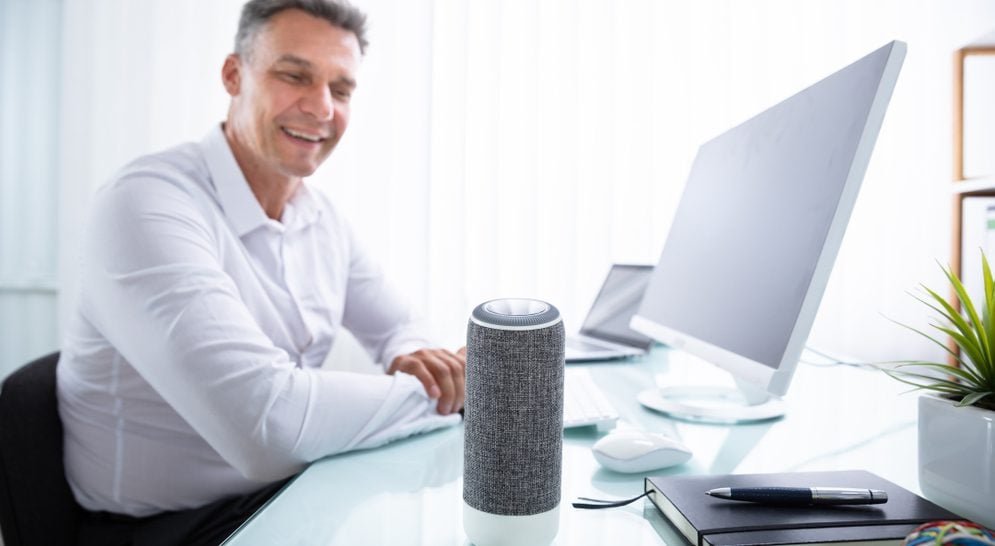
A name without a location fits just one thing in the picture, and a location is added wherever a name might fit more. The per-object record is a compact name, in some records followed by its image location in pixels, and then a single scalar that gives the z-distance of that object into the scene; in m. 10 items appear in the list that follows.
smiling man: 0.77
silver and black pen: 0.48
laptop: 1.41
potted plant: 0.48
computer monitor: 0.64
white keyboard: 0.80
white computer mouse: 0.65
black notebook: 0.43
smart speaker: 0.46
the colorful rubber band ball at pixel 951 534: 0.35
